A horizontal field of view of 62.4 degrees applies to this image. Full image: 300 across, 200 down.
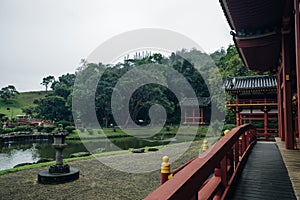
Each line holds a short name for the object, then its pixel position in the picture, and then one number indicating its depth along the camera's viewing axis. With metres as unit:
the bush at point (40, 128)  27.42
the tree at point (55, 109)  32.47
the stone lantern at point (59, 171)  7.90
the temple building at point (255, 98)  15.25
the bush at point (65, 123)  29.29
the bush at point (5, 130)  24.97
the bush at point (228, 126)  21.62
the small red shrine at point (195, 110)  29.52
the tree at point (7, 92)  51.86
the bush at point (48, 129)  26.86
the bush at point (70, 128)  27.33
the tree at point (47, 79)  57.12
